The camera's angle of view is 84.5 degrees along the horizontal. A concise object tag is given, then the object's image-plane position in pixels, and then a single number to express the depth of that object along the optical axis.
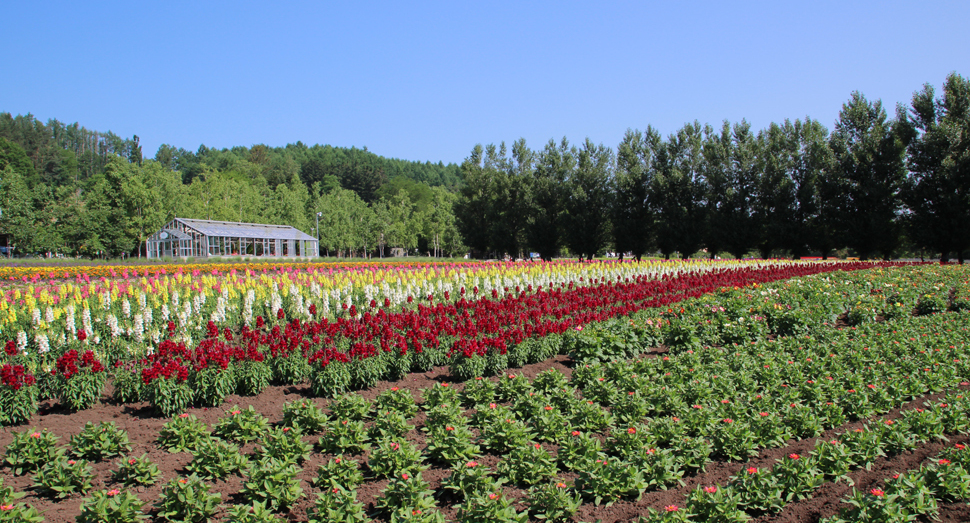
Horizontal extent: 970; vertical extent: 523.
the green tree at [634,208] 45.50
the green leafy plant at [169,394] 5.93
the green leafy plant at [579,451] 4.45
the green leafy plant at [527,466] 4.34
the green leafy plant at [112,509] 3.50
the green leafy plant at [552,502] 3.69
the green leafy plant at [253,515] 3.47
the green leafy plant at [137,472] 4.31
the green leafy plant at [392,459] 4.43
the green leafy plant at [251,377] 6.71
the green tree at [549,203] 48.50
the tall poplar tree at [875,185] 37.25
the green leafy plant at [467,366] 7.45
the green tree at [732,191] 42.19
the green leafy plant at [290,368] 7.13
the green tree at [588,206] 46.81
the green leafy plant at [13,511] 3.44
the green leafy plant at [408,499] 3.65
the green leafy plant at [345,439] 4.97
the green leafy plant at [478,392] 6.20
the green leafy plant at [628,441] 4.70
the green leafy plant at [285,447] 4.60
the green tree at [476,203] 52.25
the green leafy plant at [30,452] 4.49
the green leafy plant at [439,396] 5.88
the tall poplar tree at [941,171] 34.44
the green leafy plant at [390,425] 5.18
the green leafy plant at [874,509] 3.34
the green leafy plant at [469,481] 3.98
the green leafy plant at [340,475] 4.24
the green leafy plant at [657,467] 4.23
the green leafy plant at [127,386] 6.36
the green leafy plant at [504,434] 4.86
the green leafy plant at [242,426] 5.15
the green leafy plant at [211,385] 6.24
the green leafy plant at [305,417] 5.36
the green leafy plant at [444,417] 5.29
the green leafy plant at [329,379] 6.65
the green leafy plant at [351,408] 5.61
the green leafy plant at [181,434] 4.98
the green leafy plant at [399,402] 5.85
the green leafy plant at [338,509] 3.51
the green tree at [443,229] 73.12
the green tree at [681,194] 44.12
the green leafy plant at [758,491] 3.80
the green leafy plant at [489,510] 3.44
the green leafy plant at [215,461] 4.45
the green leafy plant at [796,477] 3.99
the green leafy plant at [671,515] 3.43
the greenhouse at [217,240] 41.78
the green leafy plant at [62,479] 4.14
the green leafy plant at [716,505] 3.49
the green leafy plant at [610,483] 4.05
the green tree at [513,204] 50.22
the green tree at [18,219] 49.88
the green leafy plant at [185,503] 3.73
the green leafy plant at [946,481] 3.81
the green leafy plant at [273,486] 3.91
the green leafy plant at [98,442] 4.80
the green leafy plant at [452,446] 4.67
